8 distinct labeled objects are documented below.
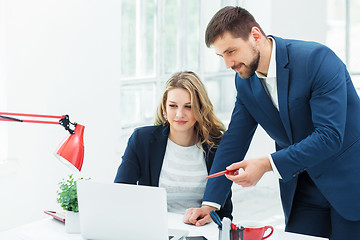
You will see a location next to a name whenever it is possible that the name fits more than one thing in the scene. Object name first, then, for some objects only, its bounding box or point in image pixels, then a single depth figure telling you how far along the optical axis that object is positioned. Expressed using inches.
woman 128.7
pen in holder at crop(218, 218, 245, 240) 105.8
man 115.8
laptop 107.2
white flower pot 114.7
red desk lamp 107.9
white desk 113.4
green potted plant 114.8
